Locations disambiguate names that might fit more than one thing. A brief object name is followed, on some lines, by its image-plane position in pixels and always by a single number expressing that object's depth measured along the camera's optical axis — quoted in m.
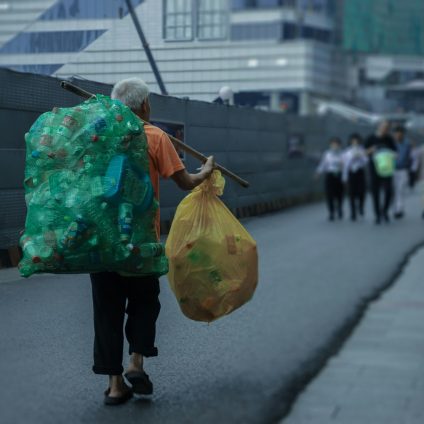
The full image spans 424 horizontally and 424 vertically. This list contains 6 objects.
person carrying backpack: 19.77
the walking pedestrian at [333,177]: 21.03
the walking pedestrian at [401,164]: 20.25
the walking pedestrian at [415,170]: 33.08
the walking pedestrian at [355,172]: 21.20
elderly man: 5.23
